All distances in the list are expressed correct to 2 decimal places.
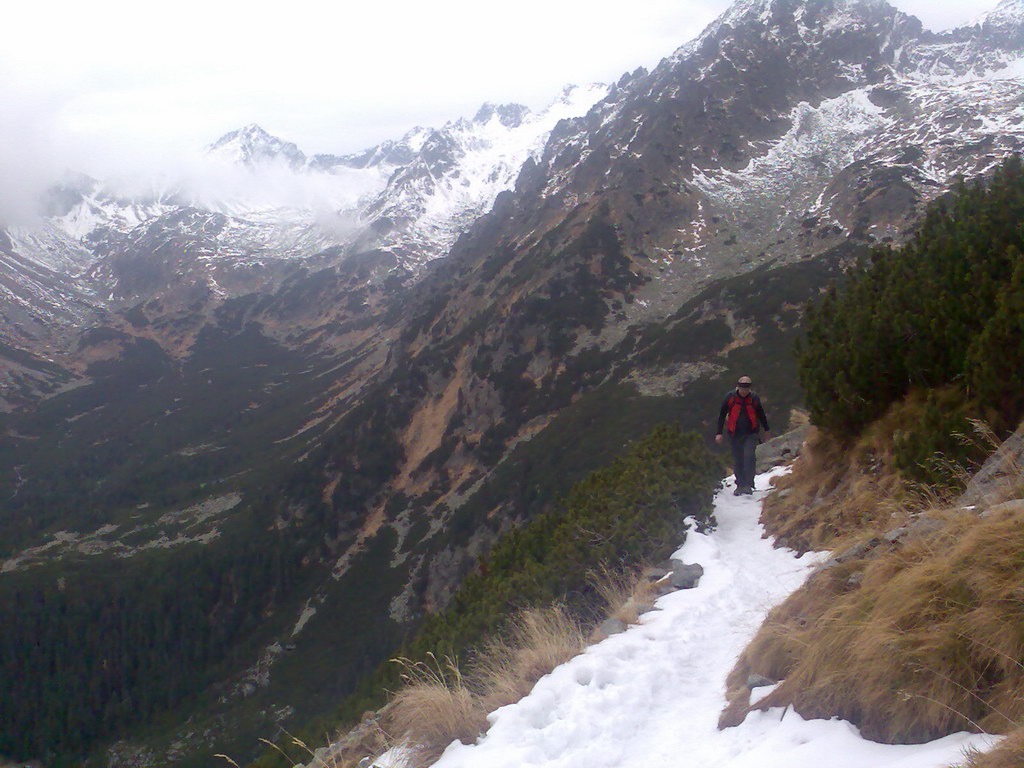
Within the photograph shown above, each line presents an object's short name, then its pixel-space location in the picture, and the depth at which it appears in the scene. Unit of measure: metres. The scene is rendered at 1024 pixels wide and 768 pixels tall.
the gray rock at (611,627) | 6.93
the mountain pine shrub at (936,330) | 7.63
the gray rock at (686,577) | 7.96
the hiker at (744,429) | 12.45
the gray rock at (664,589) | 7.91
